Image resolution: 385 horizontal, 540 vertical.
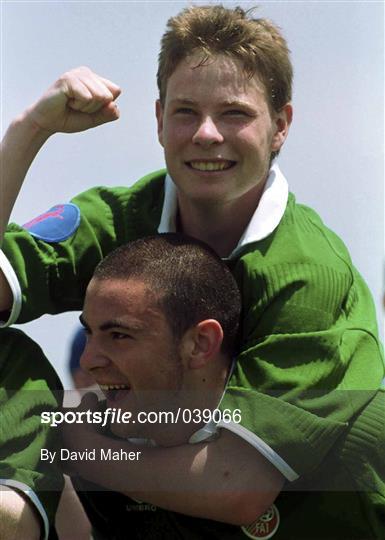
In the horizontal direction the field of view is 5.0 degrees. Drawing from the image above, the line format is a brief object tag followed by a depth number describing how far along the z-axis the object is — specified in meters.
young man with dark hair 5.20
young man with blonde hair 5.18
